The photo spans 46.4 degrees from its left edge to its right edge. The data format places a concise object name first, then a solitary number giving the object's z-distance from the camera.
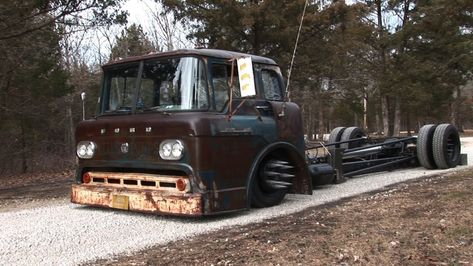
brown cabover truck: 6.85
